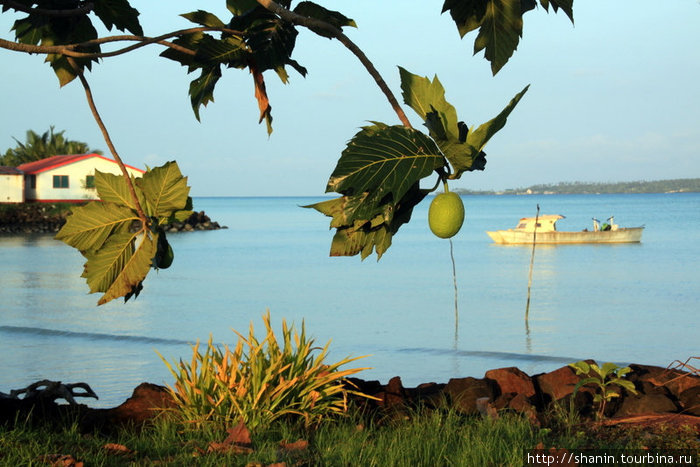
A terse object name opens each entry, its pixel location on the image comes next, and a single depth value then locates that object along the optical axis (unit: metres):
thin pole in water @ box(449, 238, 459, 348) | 32.09
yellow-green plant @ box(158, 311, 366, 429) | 9.76
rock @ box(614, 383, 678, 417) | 10.50
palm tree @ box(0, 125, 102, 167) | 135.50
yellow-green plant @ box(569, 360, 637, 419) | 10.53
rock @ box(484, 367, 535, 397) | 11.62
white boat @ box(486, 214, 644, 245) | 86.12
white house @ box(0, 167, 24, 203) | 109.87
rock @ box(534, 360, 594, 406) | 11.39
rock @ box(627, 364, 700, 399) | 11.58
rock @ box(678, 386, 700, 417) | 10.68
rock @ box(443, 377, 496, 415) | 10.92
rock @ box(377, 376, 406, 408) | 11.24
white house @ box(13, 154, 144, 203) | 112.87
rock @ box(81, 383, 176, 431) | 10.49
